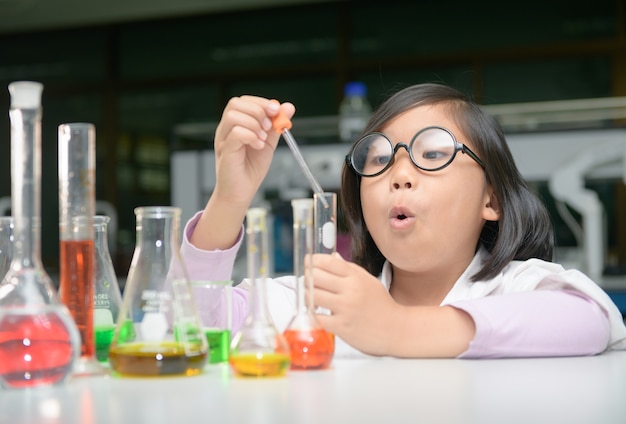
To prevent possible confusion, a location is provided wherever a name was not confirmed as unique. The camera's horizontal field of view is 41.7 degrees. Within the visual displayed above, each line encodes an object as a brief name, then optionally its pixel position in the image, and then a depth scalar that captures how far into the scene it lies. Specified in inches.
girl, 33.4
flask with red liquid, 25.5
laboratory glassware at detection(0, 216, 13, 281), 38.3
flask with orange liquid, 29.7
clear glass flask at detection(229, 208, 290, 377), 27.8
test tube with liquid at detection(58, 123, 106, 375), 28.0
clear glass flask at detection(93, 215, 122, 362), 33.7
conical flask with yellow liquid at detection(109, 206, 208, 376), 27.5
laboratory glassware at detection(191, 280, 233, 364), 33.3
